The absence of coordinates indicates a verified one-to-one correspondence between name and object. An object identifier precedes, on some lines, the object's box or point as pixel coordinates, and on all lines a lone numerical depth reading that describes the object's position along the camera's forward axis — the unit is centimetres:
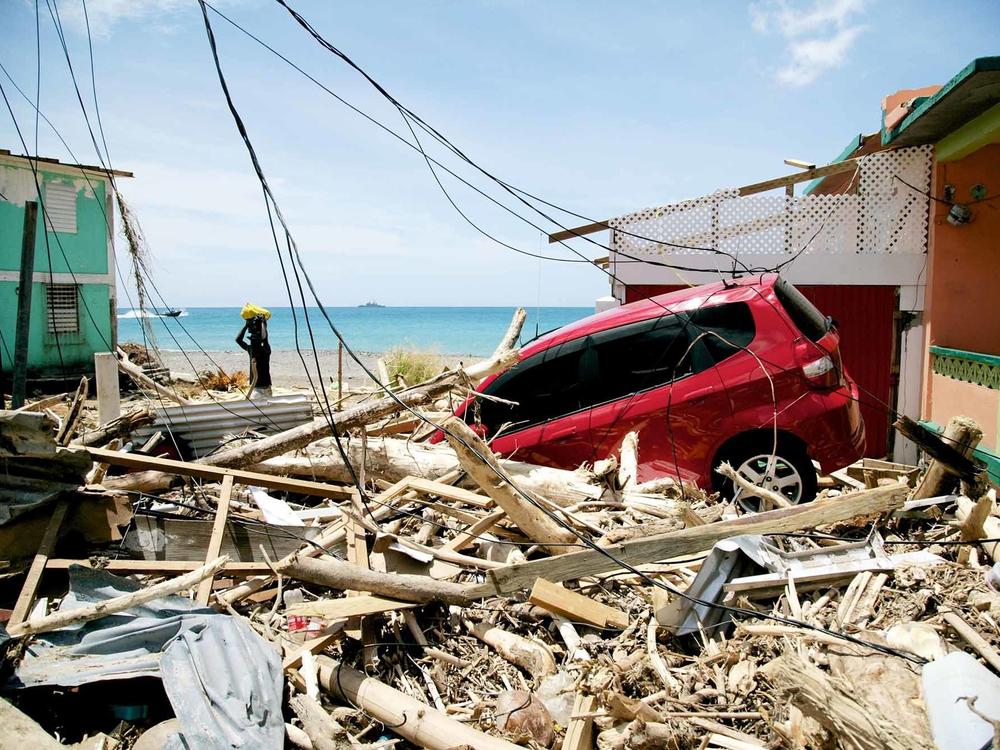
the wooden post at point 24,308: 784
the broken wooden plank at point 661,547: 436
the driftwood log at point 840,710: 261
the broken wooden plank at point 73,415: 681
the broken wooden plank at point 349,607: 405
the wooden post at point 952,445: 475
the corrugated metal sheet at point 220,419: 830
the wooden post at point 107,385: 825
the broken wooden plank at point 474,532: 516
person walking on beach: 1102
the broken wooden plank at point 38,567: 438
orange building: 787
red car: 625
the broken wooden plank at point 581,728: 324
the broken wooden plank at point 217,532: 454
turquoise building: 1723
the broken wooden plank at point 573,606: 412
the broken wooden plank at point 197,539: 551
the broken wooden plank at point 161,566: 479
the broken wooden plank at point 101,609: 373
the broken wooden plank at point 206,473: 608
